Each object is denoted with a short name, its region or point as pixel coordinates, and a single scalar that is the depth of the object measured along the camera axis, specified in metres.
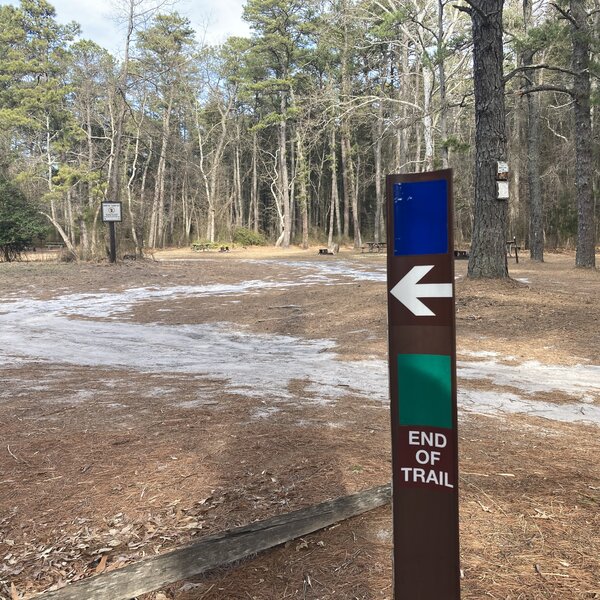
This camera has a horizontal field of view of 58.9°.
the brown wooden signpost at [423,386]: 1.67
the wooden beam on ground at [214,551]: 2.08
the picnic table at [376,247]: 30.61
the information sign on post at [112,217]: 21.61
